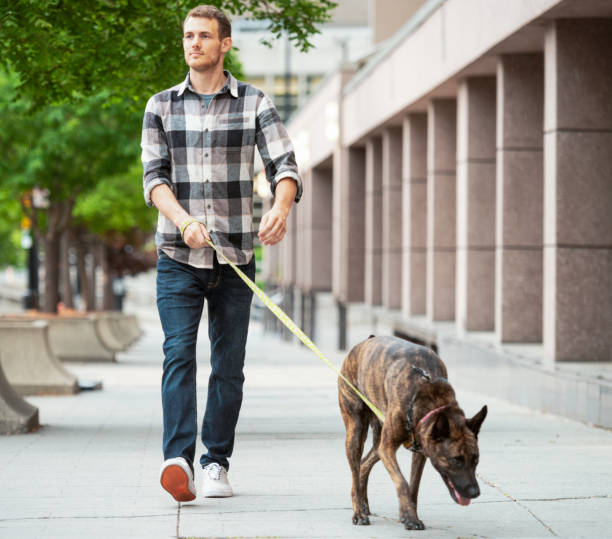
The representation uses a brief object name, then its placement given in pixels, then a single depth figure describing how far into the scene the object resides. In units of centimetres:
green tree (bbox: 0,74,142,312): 2264
